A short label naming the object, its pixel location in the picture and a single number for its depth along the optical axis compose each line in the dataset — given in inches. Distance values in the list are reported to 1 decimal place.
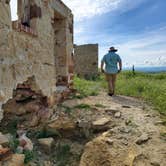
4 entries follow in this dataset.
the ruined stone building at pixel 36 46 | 90.6
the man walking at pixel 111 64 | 182.0
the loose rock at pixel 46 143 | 106.3
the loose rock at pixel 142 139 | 102.1
